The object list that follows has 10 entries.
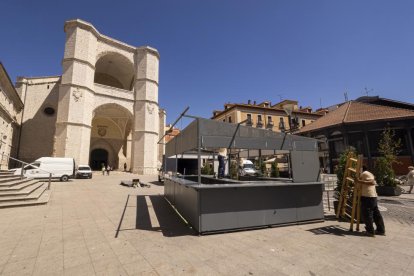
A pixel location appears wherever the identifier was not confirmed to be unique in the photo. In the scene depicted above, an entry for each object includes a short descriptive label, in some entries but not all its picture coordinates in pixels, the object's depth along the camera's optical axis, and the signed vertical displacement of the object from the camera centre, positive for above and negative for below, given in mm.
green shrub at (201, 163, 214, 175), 20212 -82
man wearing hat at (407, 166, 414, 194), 12892 -928
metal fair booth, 5629 -698
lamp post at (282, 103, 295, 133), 9650 +2598
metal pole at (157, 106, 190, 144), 6164 +1635
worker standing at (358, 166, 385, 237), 5571 -1074
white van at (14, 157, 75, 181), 18719 +362
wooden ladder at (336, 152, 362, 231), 5930 -925
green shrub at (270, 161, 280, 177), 17736 -368
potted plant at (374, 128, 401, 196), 12062 -743
